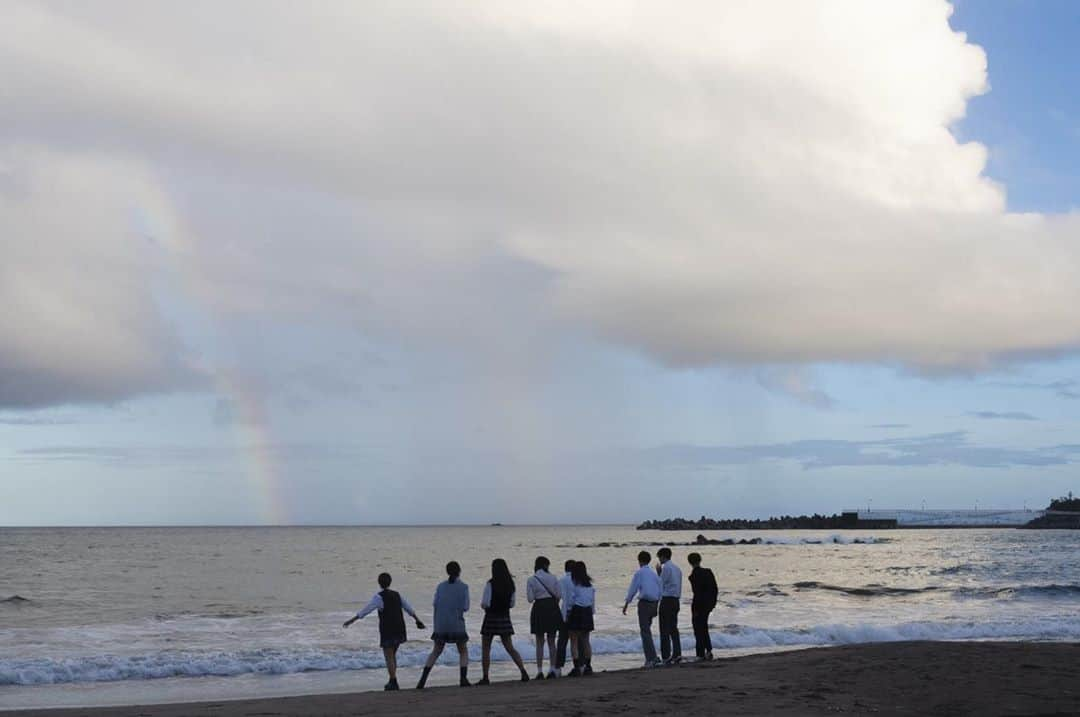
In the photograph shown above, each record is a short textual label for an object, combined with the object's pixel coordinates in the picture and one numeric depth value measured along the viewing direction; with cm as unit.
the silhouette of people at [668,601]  1669
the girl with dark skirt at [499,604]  1509
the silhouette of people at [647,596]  1661
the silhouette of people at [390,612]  1494
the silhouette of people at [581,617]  1593
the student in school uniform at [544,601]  1561
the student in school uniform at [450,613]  1492
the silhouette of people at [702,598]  1725
